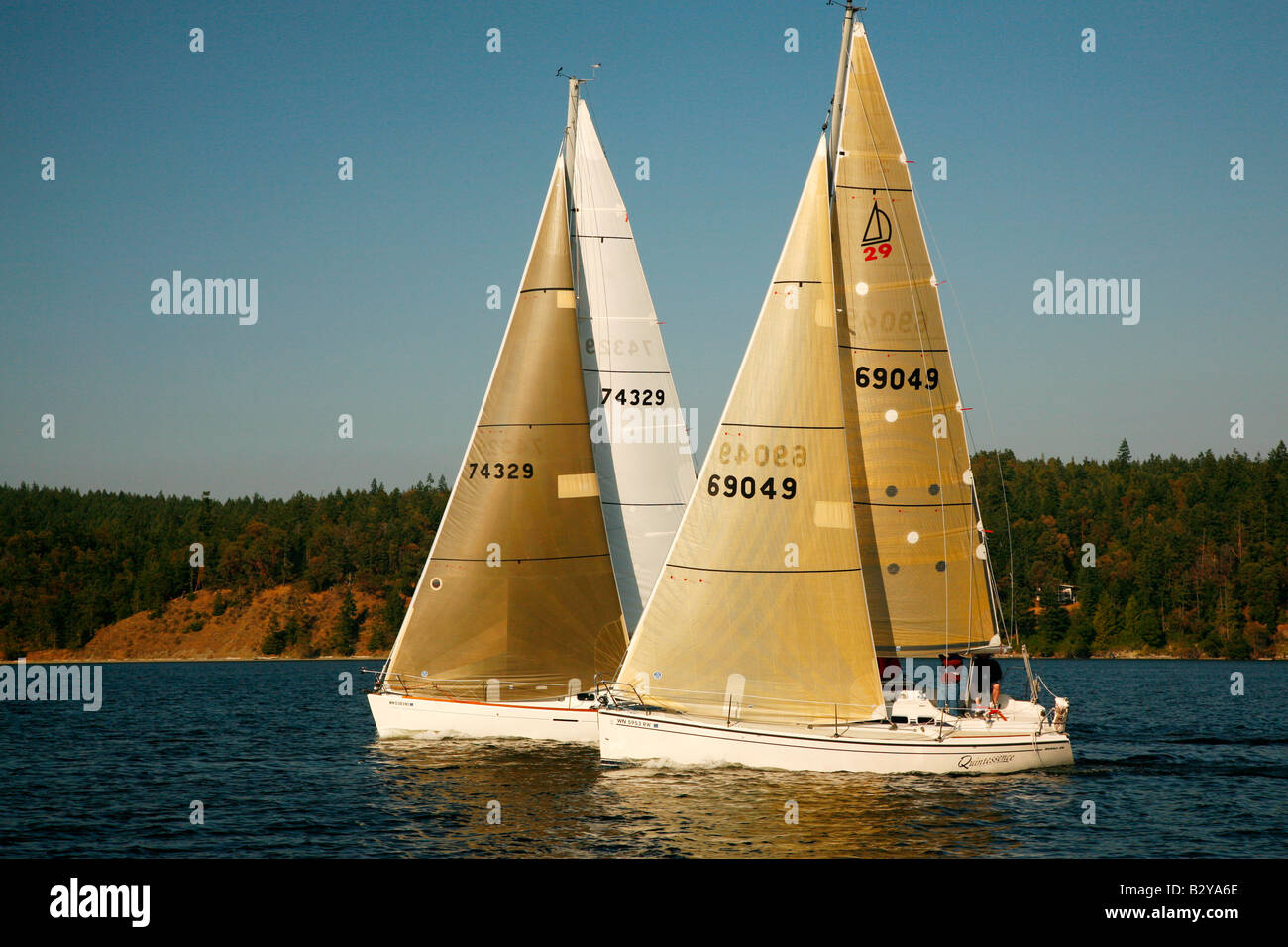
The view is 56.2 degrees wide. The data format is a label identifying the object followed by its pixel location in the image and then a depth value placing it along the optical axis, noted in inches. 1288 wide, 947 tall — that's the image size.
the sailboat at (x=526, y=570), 1315.2
